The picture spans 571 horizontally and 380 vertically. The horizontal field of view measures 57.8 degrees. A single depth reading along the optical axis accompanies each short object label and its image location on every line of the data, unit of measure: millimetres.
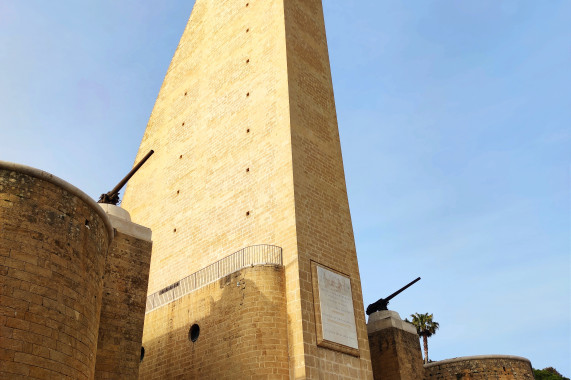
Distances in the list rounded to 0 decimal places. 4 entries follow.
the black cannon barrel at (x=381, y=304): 18344
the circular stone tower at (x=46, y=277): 7910
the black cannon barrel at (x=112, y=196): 14469
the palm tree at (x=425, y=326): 33219
